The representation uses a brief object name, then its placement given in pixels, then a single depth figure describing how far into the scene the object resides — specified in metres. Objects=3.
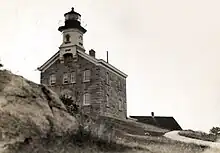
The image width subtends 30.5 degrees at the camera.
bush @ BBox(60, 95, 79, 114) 22.46
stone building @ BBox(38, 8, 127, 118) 47.72
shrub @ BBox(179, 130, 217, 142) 32.01
